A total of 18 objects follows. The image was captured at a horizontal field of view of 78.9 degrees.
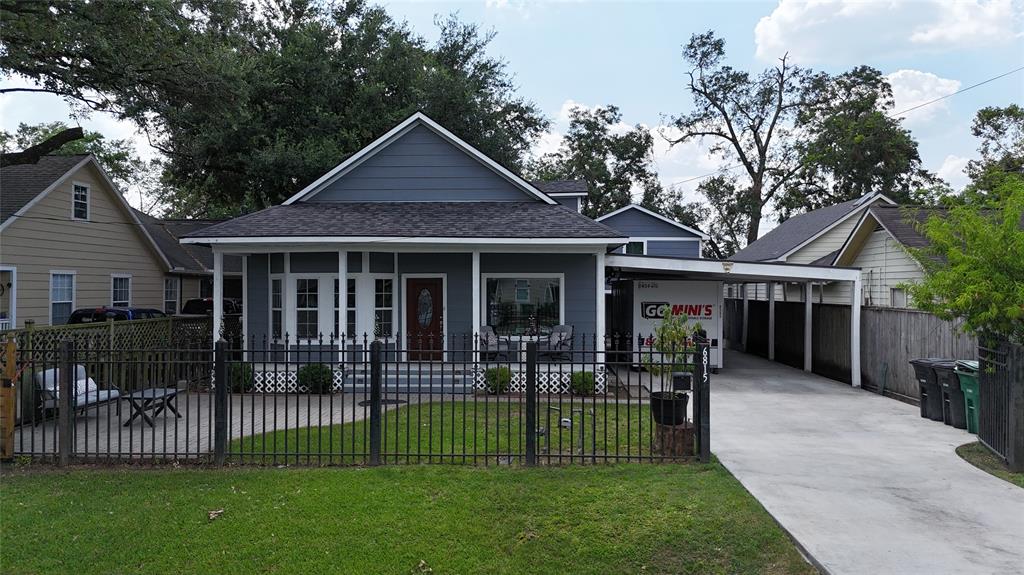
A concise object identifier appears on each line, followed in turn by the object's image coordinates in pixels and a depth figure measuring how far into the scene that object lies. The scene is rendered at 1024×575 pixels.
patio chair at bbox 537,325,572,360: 13.44
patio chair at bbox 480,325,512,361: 13.43
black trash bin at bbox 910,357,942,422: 10.02
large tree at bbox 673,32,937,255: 36.19
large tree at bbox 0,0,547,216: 11.66
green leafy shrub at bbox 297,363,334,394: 12.93
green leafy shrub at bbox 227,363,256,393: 13.22
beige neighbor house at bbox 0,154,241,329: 15.51
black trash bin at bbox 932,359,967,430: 9.50
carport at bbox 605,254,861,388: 13.79
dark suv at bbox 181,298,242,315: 23.31
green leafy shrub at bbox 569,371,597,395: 12.80
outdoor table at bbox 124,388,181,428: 8.57
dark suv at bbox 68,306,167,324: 16.66
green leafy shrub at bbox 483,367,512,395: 12.81
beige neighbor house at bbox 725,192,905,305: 21.17
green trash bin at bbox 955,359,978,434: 8.91
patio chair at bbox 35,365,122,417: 9.09
